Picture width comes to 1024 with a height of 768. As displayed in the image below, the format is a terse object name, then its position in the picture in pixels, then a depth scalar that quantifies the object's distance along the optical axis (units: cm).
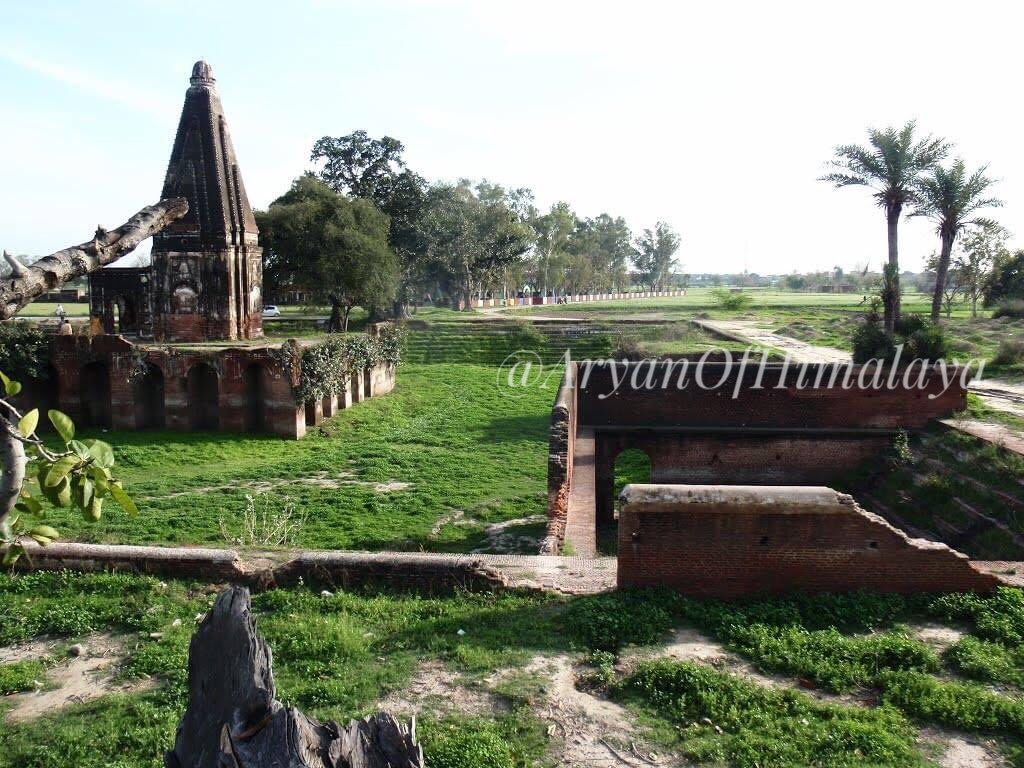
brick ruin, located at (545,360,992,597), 1257
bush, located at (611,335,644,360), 2637
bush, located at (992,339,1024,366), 2269
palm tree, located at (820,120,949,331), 2530
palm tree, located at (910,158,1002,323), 2716
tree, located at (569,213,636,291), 8638
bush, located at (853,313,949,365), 1897
